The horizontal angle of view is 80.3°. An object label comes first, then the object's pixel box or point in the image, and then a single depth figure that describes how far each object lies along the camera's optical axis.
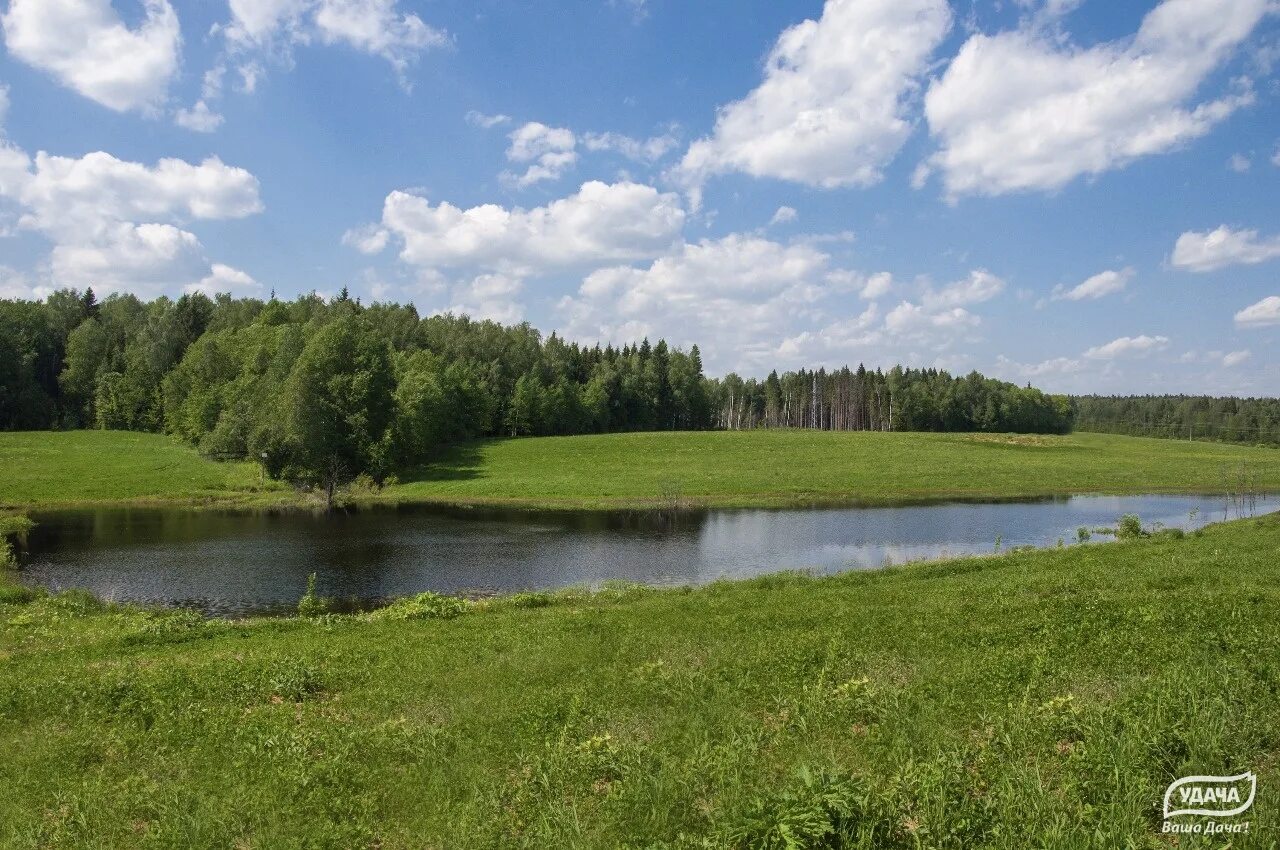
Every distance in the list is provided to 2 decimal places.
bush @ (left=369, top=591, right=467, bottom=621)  23.70
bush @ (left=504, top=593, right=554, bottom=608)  26.45
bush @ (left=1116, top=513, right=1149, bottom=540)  40.75
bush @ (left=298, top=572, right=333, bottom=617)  27.47
